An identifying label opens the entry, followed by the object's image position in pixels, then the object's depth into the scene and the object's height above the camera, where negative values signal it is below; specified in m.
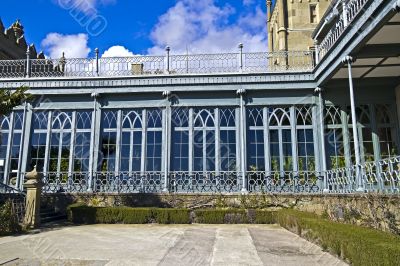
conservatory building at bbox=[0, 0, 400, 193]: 13.20 +2.43
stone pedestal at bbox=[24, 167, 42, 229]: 10.17 -0.31
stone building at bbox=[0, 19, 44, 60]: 23.64 +9.96
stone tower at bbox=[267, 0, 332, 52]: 28.53 +13.15
